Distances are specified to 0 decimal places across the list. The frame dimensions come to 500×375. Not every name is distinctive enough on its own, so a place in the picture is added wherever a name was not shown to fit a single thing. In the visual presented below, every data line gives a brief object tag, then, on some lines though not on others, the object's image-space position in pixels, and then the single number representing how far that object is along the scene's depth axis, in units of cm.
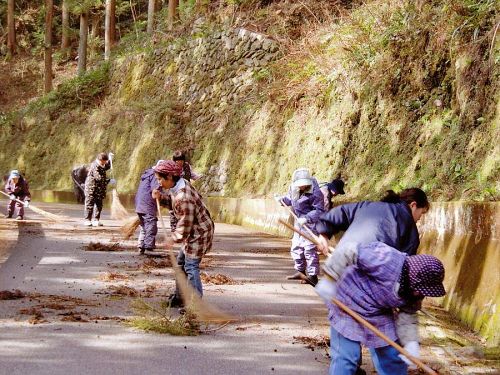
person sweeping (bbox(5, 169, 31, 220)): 2261
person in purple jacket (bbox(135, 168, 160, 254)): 1432
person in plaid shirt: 855
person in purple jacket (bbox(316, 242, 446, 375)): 484
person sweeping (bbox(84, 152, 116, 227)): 1941
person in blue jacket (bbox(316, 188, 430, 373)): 499
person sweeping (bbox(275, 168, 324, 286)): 1148
